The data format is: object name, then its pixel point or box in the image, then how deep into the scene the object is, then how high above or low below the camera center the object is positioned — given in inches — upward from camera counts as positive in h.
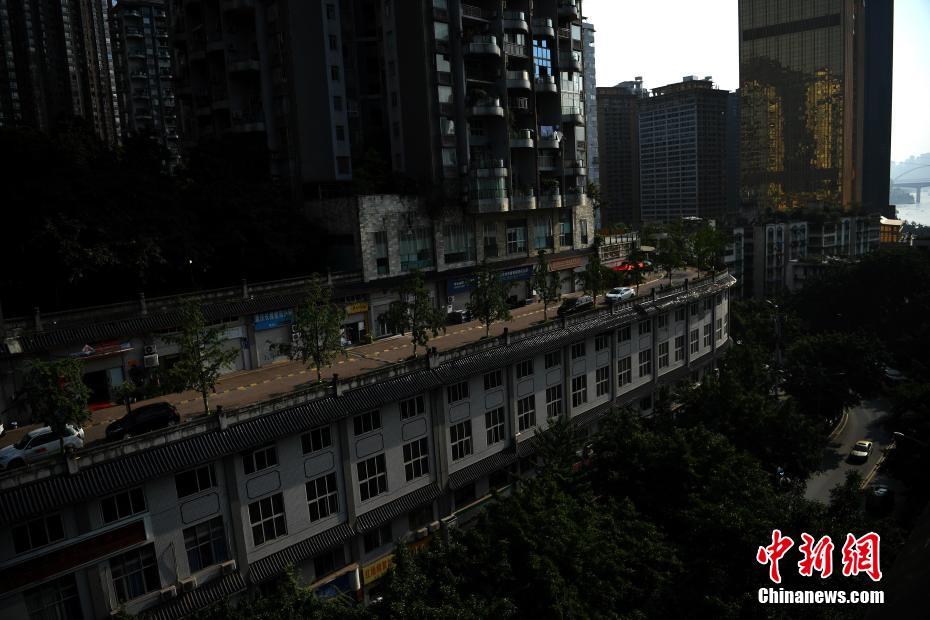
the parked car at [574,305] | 2004.2 -287.5
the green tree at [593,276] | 2098.9 -205.2
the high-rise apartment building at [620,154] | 7332.7 +662.3
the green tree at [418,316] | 1539.1 -226.9
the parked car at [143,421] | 1104.8 -316.0
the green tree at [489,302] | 1747.0 -224.3
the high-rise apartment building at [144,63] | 4143.7 +1151.7
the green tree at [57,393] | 962.1 -226.9
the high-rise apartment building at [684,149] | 6766.7 +634.5
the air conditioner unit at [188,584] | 1067.3 -573.3
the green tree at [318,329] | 1354.6 -213.3
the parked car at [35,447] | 1055.7 -334.8
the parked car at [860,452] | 2219.5 -866.3
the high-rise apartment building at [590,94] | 6358.3 +1194.0
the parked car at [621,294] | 2112.0 -270.1
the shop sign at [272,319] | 1708.9 -236.3
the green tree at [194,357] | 1190.9 -228.7
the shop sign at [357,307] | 1989.4 -250.4
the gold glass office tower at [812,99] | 6747.1 +1108.7
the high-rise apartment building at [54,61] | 4229.8 +1244.4
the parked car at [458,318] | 2186.3 -325.6
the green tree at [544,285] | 1973.4 -214.4
